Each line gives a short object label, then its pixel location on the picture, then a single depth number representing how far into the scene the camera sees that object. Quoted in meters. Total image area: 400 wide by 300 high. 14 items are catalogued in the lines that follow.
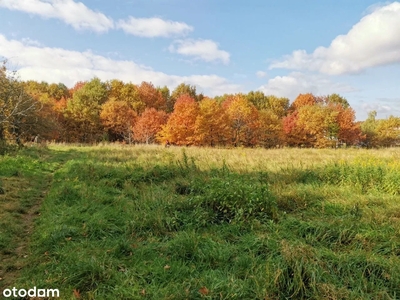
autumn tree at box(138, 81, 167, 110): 59.25
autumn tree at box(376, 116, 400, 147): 61.00
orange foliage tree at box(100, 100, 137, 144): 47.50
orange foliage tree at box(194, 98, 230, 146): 40.50
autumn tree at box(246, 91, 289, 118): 67.88
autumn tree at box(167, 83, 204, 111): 65.88
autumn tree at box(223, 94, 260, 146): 48.09
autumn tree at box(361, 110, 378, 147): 62.59
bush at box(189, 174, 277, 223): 6.13
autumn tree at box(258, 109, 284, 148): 49.69
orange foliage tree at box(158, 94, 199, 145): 40.62
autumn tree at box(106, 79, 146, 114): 55.38
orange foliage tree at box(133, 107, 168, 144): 46.44
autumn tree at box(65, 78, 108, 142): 48.28
